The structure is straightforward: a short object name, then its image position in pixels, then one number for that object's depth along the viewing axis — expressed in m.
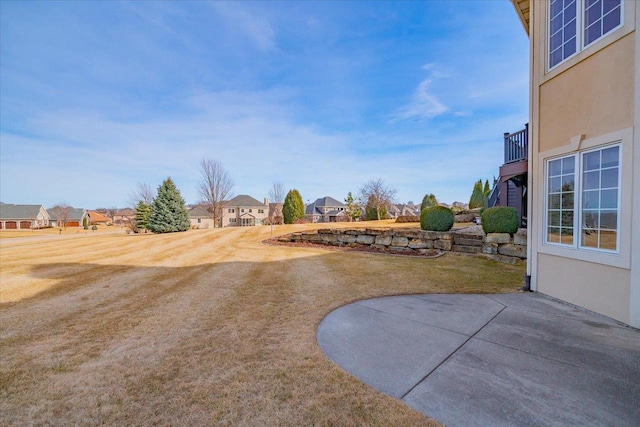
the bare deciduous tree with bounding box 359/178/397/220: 30.44
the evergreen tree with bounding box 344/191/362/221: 36.19
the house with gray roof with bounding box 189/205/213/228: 56.50
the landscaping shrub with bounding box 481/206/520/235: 8.13
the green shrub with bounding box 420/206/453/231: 10.23
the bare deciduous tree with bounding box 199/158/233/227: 31.35
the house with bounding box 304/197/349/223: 57.44
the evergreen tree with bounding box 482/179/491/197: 24.69
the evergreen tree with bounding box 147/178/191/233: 21.36
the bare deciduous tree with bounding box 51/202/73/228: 50.59
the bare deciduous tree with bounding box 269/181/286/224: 42.25
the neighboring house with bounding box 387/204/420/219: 63.68
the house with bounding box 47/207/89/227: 58.97
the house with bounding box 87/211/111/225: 71.93
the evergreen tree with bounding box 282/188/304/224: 32.53
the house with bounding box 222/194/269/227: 52.78
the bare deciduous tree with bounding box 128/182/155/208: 34.84
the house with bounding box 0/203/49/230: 48.97
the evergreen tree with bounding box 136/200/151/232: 28.91
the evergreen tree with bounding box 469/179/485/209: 22.54
